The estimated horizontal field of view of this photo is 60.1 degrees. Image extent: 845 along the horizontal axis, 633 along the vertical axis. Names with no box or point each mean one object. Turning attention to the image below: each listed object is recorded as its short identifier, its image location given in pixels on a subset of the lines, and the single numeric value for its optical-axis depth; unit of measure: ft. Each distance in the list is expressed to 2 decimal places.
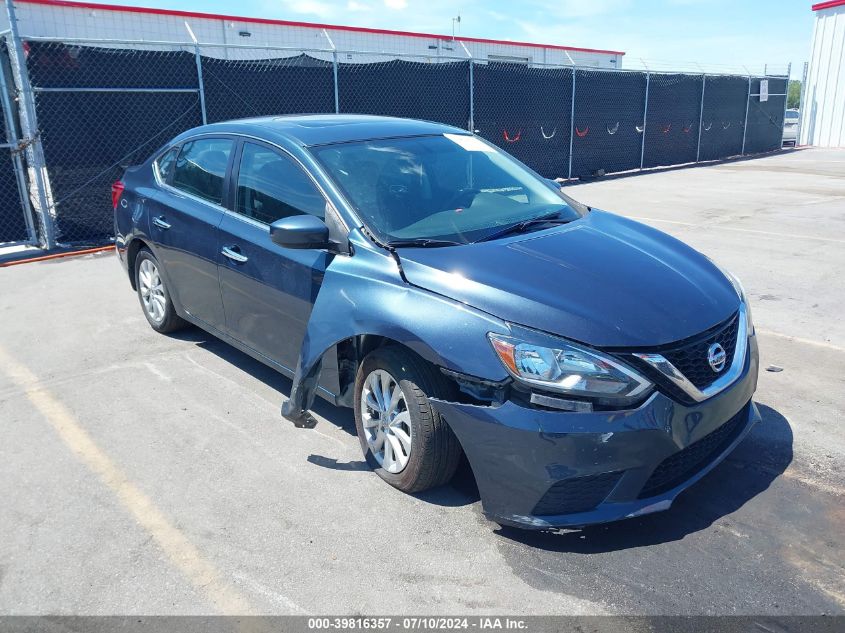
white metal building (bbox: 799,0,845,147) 83.10
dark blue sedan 9.26
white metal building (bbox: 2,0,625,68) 58.34
